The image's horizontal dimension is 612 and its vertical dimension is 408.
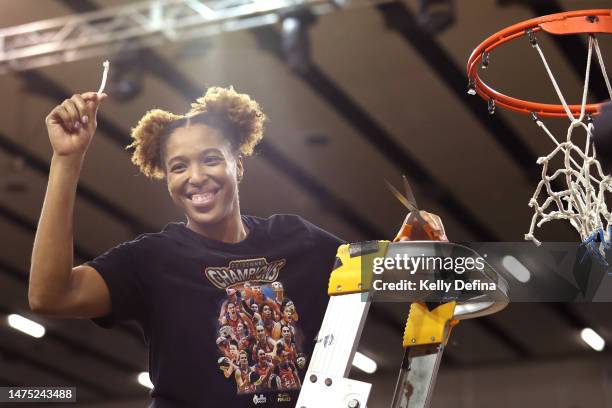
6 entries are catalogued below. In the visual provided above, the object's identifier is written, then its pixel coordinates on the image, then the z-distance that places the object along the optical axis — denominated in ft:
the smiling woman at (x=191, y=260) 6.61
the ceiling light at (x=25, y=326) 32.04
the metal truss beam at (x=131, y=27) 17.17
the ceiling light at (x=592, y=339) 32.89
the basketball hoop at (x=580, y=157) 7.96
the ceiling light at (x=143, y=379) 35.96
